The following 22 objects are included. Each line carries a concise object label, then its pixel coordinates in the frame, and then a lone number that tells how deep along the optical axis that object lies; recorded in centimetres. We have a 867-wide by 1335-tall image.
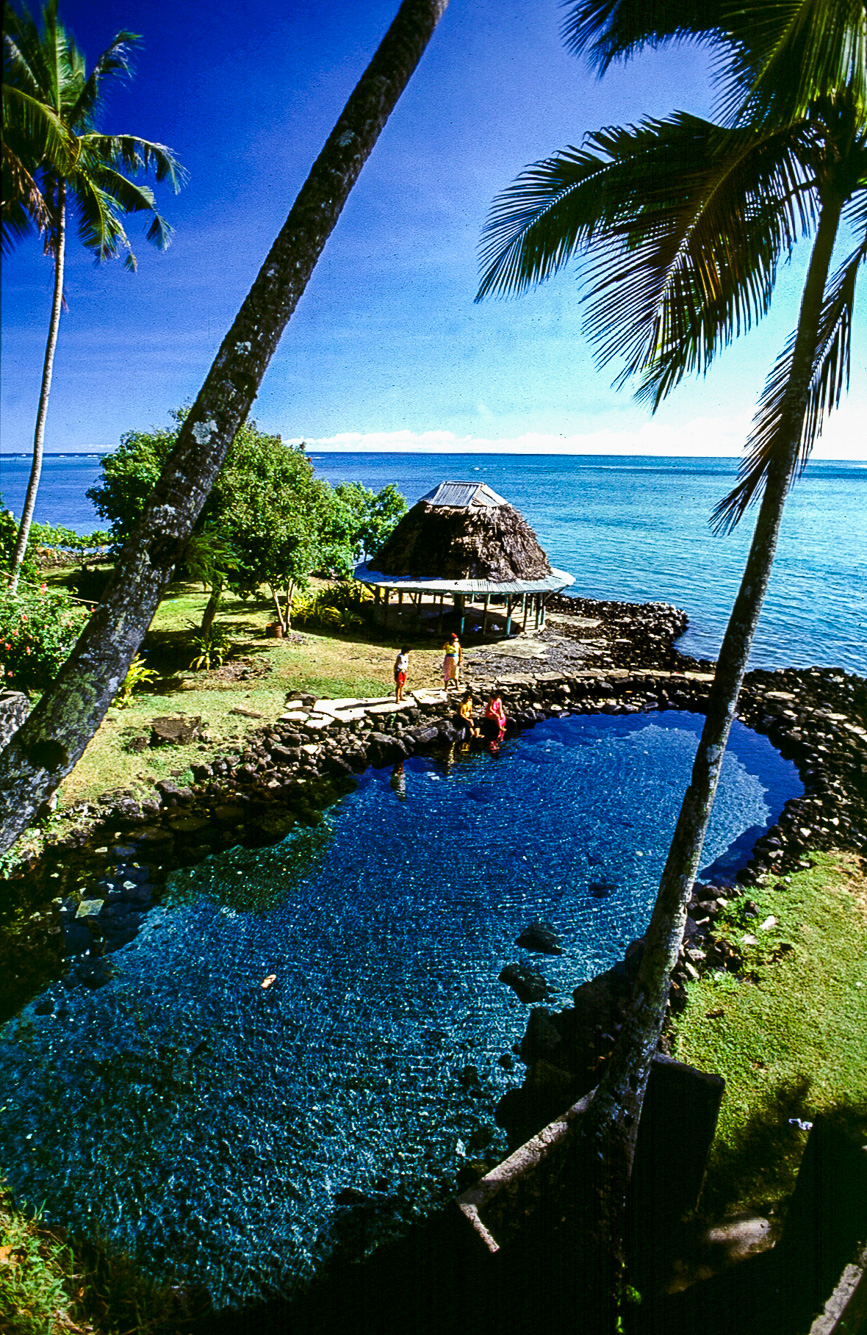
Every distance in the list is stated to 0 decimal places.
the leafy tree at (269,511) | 1617
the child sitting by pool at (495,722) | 1525
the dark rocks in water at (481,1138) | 601
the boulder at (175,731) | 1260
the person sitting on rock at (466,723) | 1527
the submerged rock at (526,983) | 782
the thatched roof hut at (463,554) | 2044
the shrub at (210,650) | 1650
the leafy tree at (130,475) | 2186
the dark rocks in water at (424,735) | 1454
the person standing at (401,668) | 1516
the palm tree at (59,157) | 988
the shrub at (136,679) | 1381
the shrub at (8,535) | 1450
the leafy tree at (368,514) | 2509
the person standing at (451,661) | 1642
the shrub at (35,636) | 938
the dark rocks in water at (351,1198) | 549
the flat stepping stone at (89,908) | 865
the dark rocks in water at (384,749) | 1389
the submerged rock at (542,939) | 865
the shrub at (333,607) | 2225
